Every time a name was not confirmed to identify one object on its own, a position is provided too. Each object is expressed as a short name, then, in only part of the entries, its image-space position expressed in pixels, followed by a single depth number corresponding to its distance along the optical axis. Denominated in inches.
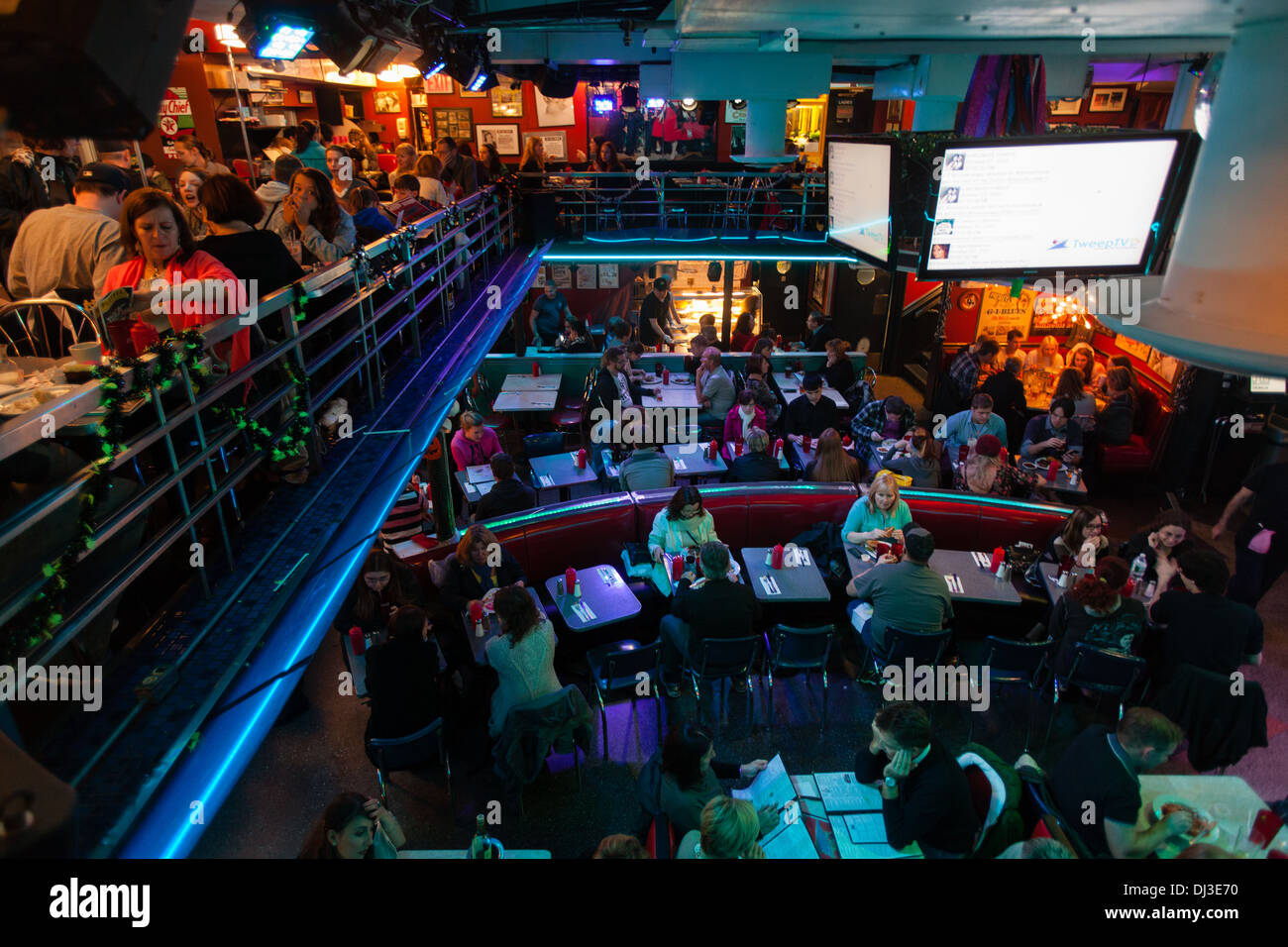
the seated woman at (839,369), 335.6
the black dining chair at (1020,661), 180.9
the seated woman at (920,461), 254.4
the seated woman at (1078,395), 300.5
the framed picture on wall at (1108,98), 489.4
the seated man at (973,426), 267.3
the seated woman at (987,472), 245.1
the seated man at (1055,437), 281.1
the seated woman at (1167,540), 186.2
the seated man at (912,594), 178.9
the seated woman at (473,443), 256.2
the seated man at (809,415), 298.5
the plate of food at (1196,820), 119.2
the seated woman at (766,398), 308.2
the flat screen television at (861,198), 141.4
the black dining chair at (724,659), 178.7
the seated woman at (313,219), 163.6
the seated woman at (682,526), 206.8
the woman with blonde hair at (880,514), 214.2
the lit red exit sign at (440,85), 539.6
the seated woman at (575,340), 372.2
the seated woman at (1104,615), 169.2
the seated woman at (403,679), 152.2
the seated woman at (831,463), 252.5
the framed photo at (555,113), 576.4
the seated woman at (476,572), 188.2
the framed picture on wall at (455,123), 574.2
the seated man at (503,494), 225.3
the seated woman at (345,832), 113.3
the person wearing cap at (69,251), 126.3
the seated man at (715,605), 180.2
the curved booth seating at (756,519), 225.6
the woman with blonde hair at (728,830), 111.0
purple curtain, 145.3
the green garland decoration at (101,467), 77.6
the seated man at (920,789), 122.7
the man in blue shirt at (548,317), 399.5
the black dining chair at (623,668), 177.5
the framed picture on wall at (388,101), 560.7
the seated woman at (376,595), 173.8
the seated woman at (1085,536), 196.2
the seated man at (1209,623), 161.3
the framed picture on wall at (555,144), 587.8
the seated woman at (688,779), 129.4
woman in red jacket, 111.7
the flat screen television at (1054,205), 106.0
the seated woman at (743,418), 288.3
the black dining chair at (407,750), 151.2
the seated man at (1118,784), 121.8
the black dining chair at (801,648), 186.7
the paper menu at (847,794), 134.1
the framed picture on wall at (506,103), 568.7
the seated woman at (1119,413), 308.5
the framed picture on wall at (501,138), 581.6
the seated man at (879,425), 281.7
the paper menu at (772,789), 133.4
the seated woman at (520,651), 155.6
